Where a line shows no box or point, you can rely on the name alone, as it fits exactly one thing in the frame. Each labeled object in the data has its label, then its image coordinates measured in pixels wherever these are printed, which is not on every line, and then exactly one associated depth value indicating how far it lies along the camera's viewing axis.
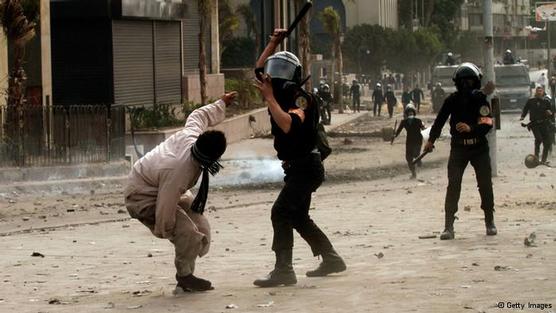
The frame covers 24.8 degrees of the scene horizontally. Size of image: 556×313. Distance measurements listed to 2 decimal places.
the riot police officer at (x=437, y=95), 51.41
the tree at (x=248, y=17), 66.85
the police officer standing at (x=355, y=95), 55.34
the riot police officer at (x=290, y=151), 9.31
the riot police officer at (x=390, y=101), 52.78
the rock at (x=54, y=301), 9.06
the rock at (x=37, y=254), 12.32
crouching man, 8.81
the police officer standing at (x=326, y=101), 42.72
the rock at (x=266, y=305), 8.29
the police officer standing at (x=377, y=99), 54.34
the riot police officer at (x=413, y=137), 24.11
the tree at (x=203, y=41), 34.56
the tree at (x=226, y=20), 51.50
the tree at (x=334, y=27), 60.25
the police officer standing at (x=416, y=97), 54.56
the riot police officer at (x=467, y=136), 12.33
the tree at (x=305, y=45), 46.28
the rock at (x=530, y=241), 11.34
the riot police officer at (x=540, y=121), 25.61
